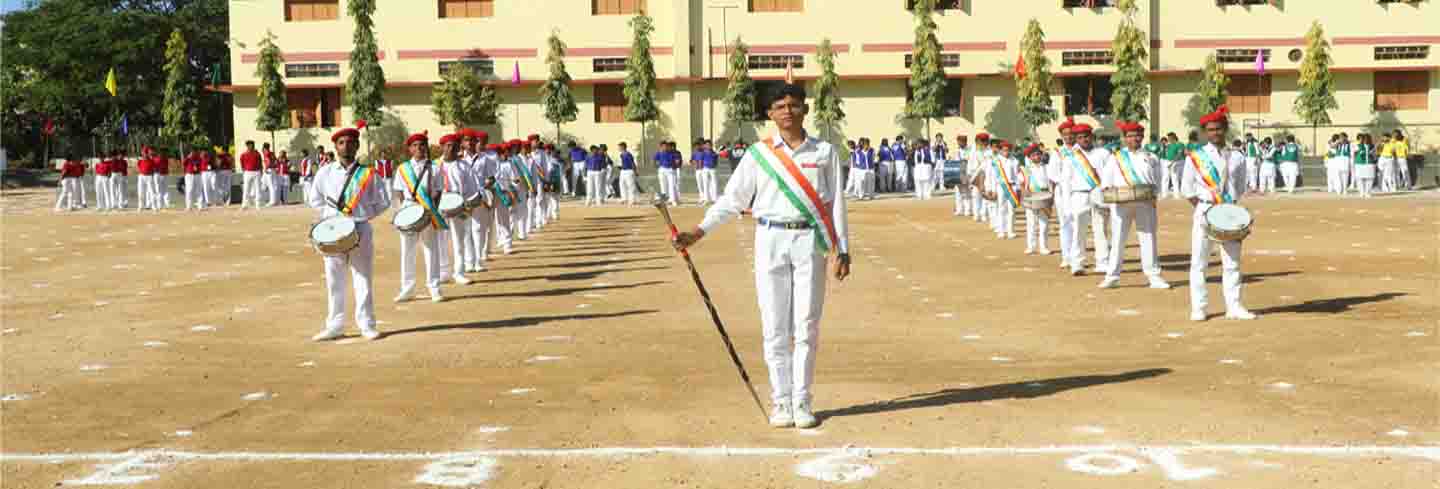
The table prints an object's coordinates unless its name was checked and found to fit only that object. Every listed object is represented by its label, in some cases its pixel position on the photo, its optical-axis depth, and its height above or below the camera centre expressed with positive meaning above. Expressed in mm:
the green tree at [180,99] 58062 +2953
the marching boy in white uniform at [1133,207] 17172 -501
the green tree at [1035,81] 51906 +2640
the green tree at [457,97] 52750 +2553
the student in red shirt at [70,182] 44500 +13
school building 53625 +3843
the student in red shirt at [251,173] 44688 +155
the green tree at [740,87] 52062 +2651
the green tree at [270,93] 52844 +2812
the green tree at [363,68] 52031 +3524
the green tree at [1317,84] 51750 +2339
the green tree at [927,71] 52031 +3061
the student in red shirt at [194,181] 43409 -33
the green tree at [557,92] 52438 +2623
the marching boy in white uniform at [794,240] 9086 -413
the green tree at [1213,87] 52281 +2352
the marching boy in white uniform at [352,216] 13867 -371
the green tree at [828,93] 52500 +2439
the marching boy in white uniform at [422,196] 17344 -232
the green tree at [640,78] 51688 +2997
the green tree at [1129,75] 51844 +2779
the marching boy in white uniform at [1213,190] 14164 -282
